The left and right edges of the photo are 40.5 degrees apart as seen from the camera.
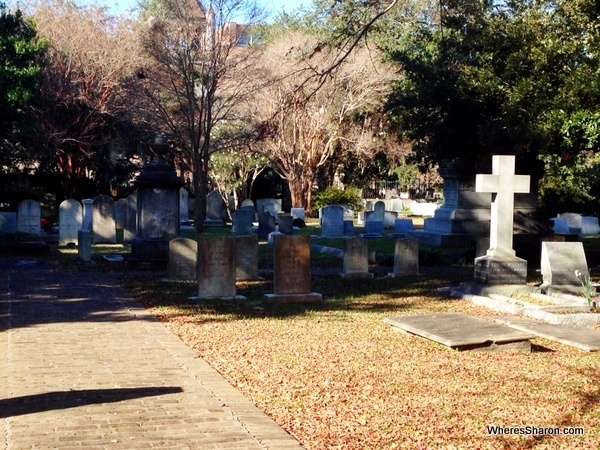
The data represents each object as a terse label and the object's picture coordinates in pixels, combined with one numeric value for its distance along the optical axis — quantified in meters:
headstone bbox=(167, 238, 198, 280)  16.25
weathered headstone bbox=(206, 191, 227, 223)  37.38
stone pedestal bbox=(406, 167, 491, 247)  25.92
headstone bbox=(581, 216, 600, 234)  33.22
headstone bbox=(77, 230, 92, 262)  19.88
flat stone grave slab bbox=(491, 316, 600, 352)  9.96
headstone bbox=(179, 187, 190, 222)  36.56
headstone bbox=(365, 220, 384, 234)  30.34
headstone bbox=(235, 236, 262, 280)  16.98
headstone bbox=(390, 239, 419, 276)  18.28
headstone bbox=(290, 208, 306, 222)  36.19
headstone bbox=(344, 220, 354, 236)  29.77
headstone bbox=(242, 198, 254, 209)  37.47
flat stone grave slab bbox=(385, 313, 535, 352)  9.65
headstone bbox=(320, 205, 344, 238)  28.83
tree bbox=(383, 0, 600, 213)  16.03
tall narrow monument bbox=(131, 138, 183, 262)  18.97
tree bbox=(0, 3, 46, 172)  26.06
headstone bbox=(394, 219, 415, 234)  30.78
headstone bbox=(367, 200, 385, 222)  33.44
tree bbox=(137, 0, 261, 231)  31.31
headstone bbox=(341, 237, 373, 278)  17.45
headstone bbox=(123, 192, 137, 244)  25.72
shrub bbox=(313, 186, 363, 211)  42.50
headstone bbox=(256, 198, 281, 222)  37.28
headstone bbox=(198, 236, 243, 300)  13.80
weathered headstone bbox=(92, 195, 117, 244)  25.55
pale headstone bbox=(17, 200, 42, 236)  25.22
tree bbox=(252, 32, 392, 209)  41.59
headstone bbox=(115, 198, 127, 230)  29.16
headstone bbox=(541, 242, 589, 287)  14.34
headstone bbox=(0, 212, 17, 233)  26.20
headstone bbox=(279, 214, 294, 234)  27.58
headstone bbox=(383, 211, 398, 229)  34.38
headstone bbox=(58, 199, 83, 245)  25.03
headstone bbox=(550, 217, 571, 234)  29.41
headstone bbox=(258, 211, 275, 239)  29.17
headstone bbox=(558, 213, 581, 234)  32.66
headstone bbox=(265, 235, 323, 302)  13.93
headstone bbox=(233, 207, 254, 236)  29.25
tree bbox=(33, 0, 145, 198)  37.62
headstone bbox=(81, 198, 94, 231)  26.40
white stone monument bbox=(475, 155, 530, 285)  14.81
